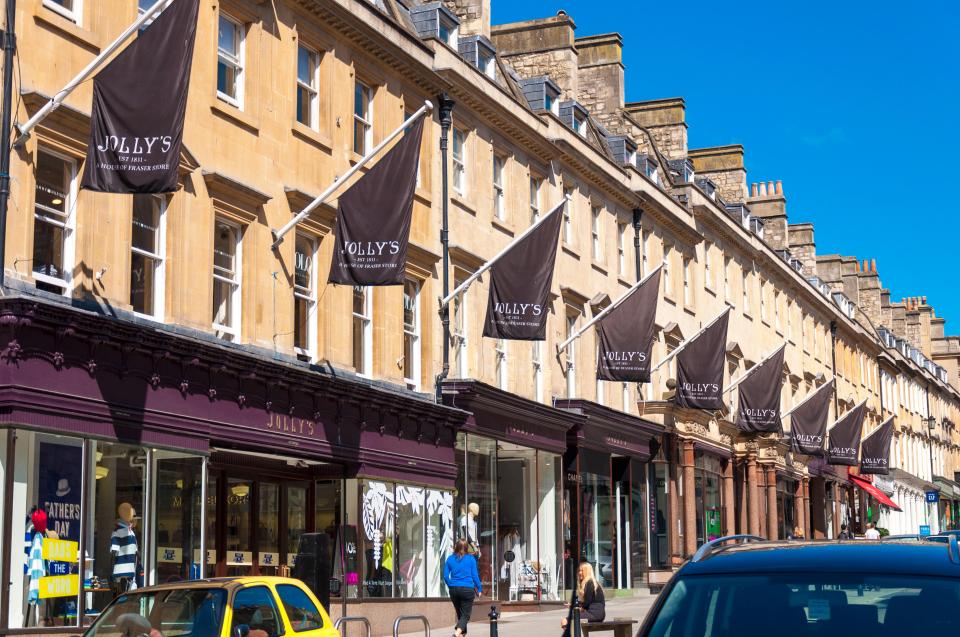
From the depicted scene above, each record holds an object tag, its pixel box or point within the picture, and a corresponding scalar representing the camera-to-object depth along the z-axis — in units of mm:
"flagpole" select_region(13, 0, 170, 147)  17250
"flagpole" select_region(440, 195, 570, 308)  26734
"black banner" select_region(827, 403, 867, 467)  52438
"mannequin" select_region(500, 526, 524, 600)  31797
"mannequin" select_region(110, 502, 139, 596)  18812
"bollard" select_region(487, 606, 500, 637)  16406
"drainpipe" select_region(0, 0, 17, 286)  17266
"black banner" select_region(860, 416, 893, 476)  57156
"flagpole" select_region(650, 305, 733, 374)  36438
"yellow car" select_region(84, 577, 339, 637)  12641
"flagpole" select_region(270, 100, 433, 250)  22656
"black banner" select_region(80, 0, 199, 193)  17031
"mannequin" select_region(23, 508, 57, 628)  17234
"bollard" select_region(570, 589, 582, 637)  16578
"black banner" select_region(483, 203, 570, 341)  26969
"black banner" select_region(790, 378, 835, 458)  47562
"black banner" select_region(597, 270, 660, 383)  32469
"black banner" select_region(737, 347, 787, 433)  42531
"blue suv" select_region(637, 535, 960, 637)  6059
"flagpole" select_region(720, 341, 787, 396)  42362
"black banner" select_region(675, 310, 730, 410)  36781
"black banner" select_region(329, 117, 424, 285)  22203
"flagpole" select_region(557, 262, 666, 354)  32312
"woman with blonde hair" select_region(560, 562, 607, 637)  18188
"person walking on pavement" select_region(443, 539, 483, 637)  22234
